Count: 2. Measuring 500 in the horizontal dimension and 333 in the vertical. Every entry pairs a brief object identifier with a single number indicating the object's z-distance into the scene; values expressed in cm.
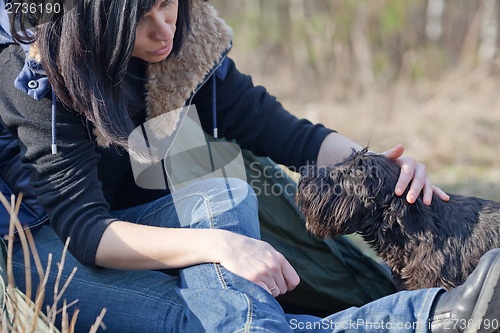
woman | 184
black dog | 236
